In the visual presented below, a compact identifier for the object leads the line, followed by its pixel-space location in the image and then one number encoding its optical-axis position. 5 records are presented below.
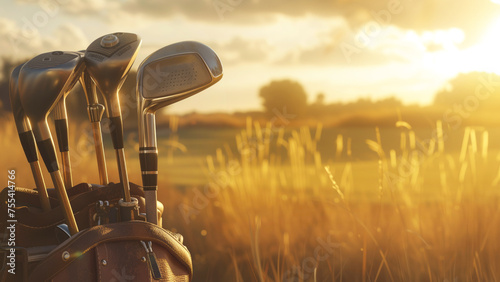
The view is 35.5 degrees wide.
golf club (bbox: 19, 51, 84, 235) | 0.67
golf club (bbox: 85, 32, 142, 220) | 0.70
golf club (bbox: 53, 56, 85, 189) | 0.75
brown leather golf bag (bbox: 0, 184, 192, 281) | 0.65
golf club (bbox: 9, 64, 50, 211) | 0.68
